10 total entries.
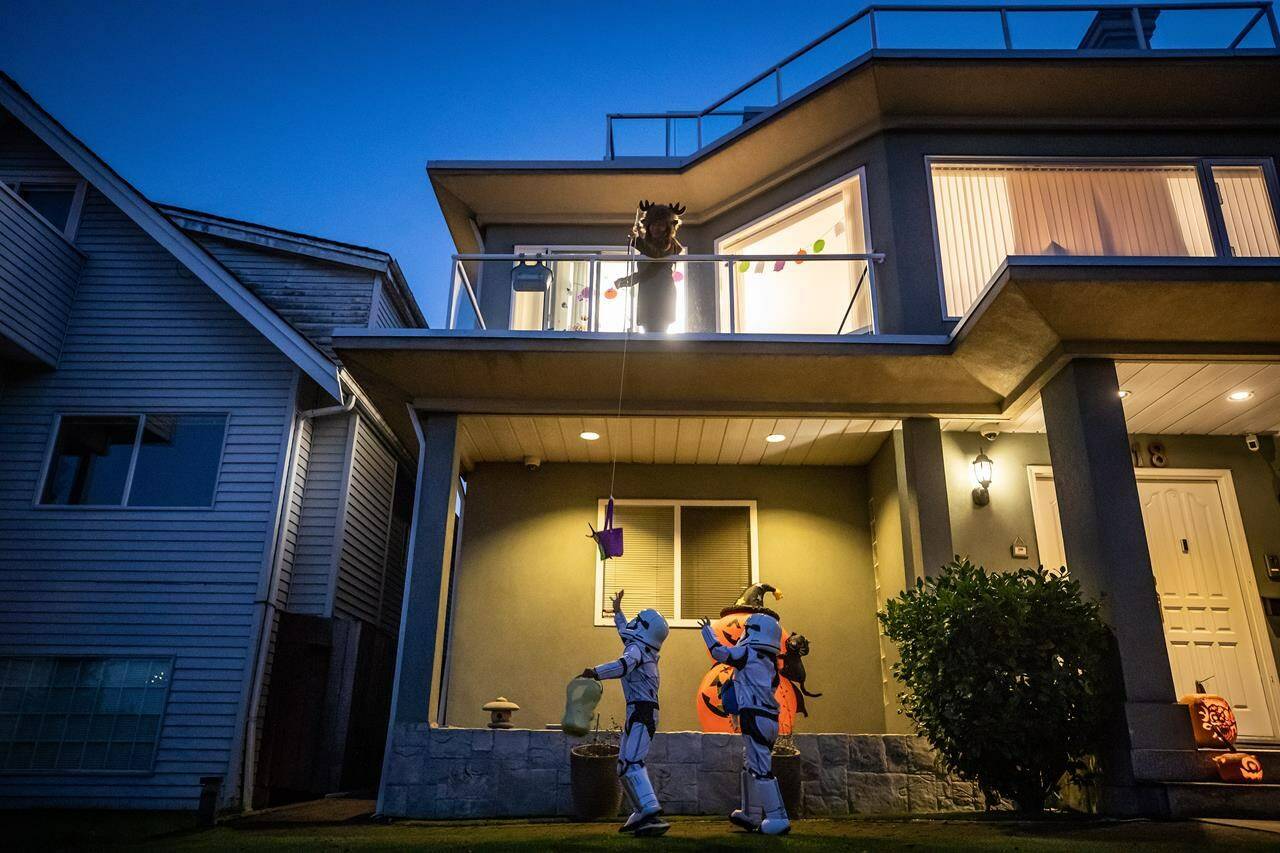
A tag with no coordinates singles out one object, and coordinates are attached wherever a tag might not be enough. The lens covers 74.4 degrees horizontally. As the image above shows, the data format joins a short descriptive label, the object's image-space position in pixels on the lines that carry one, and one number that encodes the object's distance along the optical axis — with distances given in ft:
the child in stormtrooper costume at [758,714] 16.83
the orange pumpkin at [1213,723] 19.07
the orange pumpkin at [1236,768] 18.25
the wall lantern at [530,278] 26.63
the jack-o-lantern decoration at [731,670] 24.14
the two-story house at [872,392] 21.02
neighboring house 28.19
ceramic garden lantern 23.26
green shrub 18.24
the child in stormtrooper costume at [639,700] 16.71
